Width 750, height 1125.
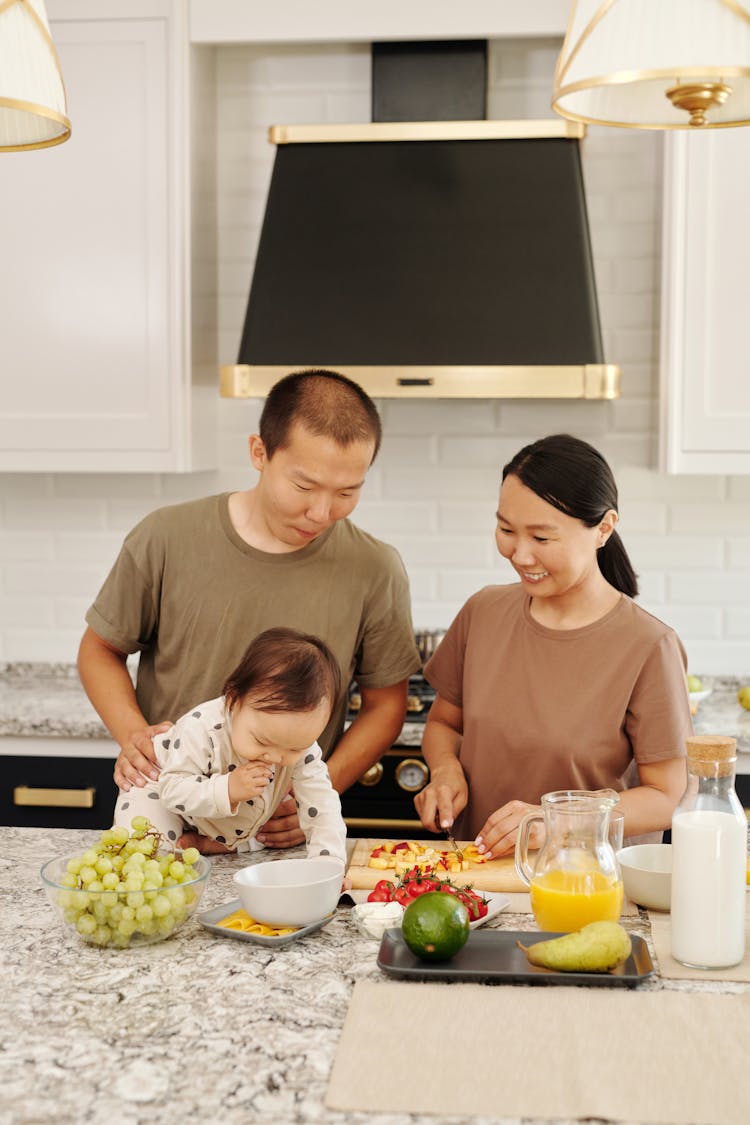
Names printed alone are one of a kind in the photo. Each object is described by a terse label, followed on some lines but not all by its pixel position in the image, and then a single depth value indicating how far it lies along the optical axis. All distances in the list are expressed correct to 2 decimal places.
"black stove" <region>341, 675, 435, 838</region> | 3.04
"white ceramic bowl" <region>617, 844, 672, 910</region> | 1.68
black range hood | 3.12
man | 2.26
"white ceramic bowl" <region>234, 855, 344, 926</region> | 1.58
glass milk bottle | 1.49
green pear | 1.46
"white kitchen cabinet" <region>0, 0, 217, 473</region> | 3.19
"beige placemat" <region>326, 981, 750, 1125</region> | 1.17
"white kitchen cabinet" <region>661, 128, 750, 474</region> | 3.07
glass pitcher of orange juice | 1.55
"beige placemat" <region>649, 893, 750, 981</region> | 1.48
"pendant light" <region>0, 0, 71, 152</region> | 1.42
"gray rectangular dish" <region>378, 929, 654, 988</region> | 1.45
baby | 1.77
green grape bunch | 1.52
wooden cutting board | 1.81
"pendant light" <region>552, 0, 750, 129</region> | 1.32
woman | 2.04
